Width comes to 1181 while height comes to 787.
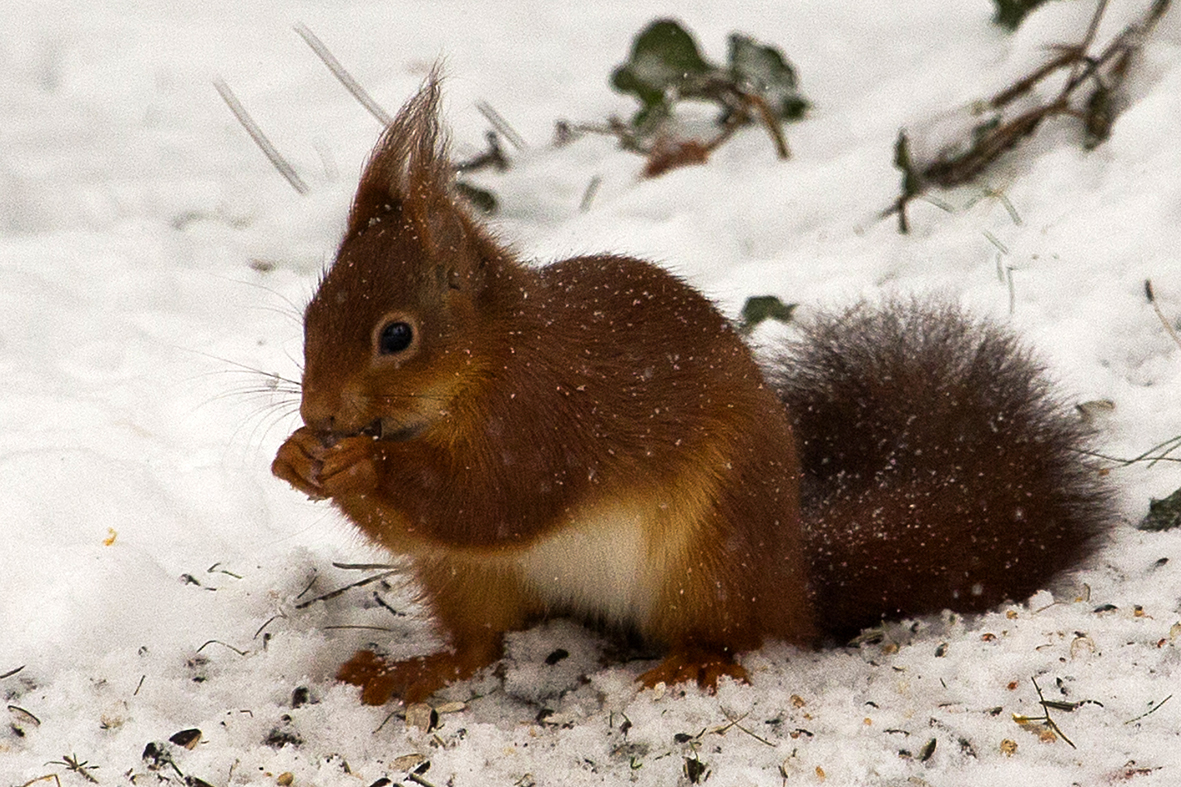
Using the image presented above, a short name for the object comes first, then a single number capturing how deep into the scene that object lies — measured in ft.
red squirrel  12.03
